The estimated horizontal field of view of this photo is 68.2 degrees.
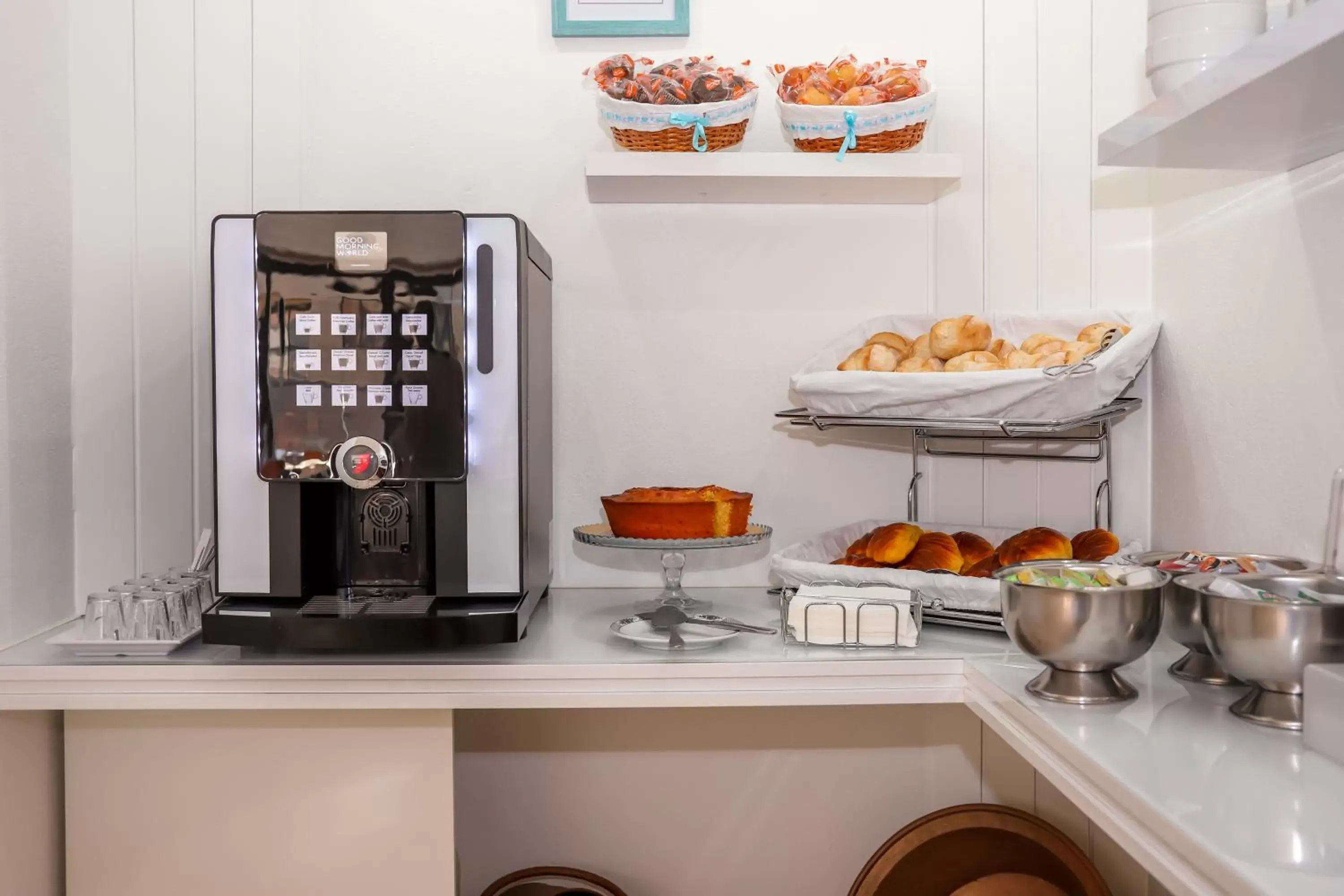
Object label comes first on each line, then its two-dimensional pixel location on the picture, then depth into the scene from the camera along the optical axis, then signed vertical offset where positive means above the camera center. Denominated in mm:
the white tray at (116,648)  1167 -243
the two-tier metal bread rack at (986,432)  1290 +9
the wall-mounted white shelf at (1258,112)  800 +316
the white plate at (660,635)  1210 -243
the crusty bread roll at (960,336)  1392 +144
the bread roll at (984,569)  1343 -178
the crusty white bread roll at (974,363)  1331 +102
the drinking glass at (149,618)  1187 -212
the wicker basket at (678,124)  1404 +451
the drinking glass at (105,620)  1177 -213
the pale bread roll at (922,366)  1394 +103
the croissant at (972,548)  1381 -155
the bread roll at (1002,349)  1423 +130
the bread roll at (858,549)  1402 -157
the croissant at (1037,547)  1286 -143
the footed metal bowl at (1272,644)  854 -183
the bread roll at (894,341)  1480 +147
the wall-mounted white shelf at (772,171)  1437 +392
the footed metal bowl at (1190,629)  1011 -200
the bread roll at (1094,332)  1381 +149
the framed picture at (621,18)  1588 +675
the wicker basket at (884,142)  1442 +434
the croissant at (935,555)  1340 -159
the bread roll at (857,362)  1439 +113
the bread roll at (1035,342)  1392 +136
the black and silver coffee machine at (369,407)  1138 +40
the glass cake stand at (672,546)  1300 -139
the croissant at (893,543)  1354 -143
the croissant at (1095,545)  1303 -144
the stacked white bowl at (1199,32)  1021 +422
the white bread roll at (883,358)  1417 +116
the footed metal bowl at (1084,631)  953 -190
